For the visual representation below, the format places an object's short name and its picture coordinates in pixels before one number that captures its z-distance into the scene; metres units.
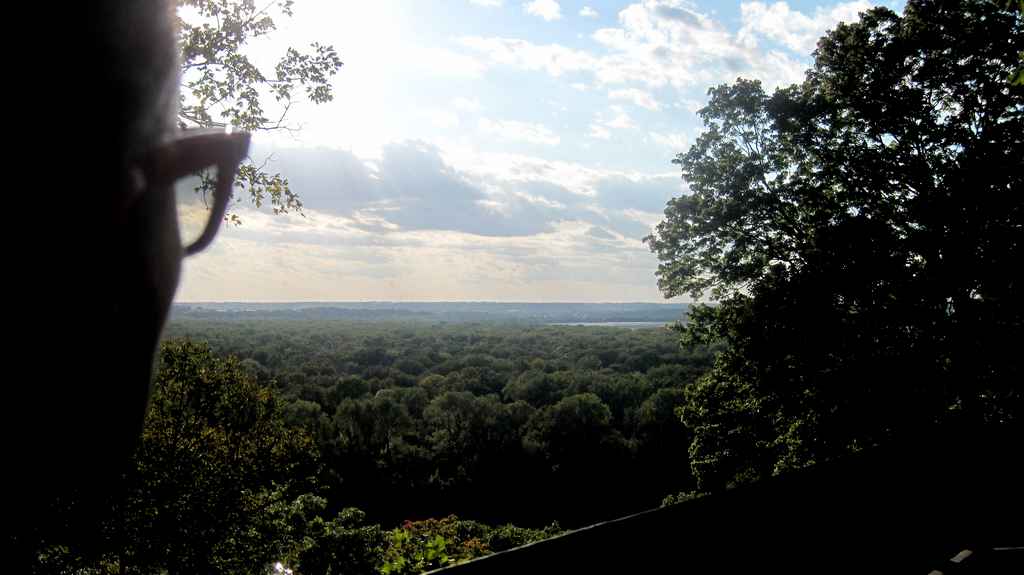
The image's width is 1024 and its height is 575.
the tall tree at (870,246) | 11.69
